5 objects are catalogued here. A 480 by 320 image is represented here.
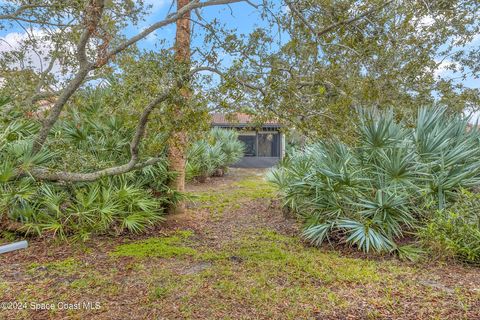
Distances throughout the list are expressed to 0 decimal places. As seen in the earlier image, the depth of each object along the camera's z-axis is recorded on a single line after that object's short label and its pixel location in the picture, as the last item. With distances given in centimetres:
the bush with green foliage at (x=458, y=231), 411
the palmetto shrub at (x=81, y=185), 482
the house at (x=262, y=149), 1908
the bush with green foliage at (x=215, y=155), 1156
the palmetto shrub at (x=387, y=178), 488
